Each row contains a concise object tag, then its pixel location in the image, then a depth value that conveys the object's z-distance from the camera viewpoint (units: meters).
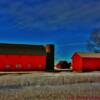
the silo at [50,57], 69.88
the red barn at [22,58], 60.91
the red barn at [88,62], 64.12
